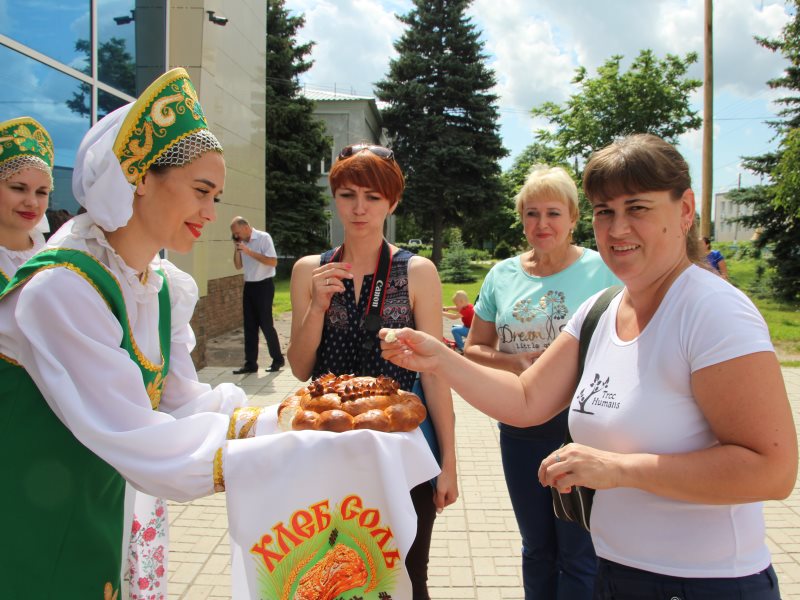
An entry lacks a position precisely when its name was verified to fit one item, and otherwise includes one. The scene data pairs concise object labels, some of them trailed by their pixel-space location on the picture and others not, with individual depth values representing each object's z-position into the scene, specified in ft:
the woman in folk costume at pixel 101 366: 5.11
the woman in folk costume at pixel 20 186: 11.34
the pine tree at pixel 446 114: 125.70
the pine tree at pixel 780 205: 67.82
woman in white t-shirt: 5.07
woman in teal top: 9.07
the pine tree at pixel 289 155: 87.76
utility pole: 55.88
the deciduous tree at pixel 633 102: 81.10
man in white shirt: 29.37
